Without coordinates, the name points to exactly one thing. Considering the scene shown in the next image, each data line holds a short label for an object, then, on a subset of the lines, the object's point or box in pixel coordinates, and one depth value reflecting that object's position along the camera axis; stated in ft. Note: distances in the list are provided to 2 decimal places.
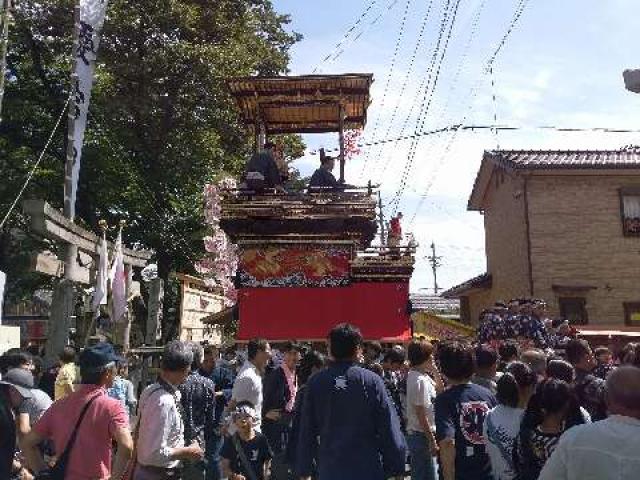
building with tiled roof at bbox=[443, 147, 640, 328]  68.64
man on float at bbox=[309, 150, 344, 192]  45.96
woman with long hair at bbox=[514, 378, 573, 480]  12.50
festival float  44.45
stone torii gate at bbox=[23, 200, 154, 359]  36.55
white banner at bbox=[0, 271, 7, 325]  31.79
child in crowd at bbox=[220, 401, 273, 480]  20.54
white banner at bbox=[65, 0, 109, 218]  44.78
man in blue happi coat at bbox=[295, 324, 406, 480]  14.47
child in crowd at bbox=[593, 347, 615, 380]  21.99
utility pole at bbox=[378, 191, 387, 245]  83.71
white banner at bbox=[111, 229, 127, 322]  44.09
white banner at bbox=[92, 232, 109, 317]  41.57
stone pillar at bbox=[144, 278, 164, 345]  49.21
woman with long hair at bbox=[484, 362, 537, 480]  14.10
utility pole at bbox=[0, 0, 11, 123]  38.32
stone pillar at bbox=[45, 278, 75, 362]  37.88
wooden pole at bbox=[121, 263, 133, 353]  45.72
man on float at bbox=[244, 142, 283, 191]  45.50
